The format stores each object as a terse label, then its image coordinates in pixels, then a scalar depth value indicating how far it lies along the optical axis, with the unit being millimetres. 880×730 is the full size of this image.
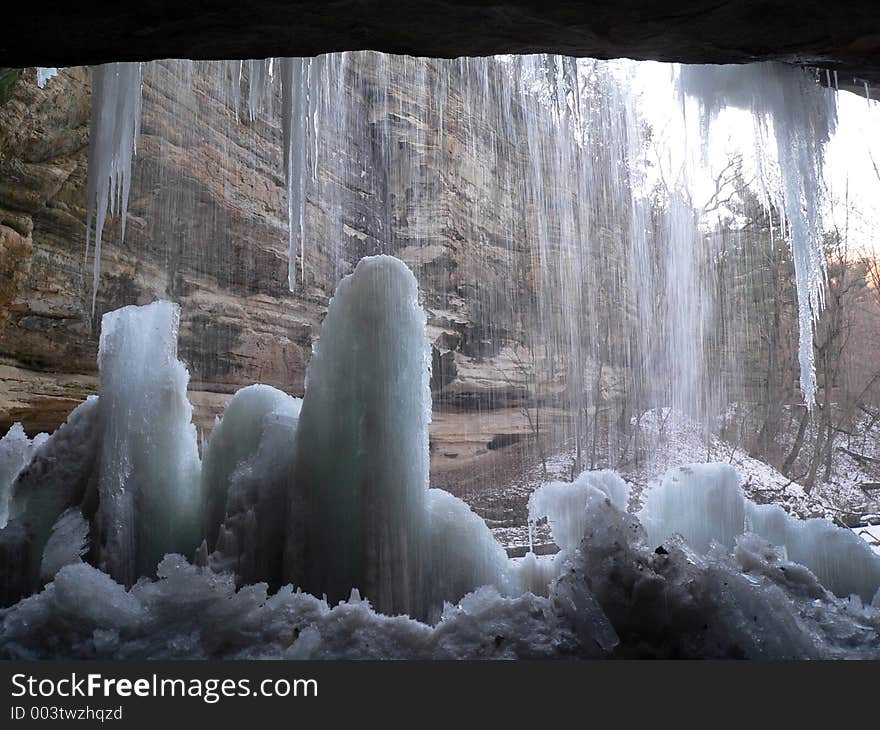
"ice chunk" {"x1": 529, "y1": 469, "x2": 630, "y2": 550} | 3371
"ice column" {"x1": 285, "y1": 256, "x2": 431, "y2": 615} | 2842
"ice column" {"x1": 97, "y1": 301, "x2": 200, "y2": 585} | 3104
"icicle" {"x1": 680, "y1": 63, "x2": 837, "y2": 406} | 3541
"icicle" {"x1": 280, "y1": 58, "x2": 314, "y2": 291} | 3924
